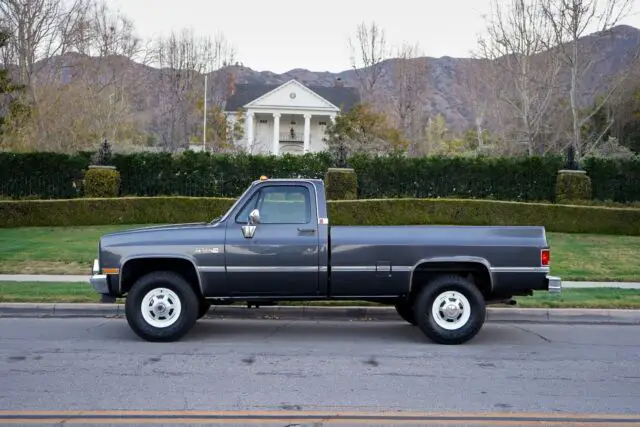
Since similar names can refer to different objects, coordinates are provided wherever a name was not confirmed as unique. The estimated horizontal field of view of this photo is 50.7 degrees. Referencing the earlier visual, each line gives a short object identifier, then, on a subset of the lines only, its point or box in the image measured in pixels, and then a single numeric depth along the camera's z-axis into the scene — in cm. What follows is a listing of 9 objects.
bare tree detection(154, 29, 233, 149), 5562
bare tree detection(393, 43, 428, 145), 5809
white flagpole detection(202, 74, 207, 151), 5006
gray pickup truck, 820
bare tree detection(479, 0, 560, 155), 3094
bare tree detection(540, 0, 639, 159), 2806
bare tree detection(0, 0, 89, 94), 3353
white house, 6278
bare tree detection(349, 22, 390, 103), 5741
